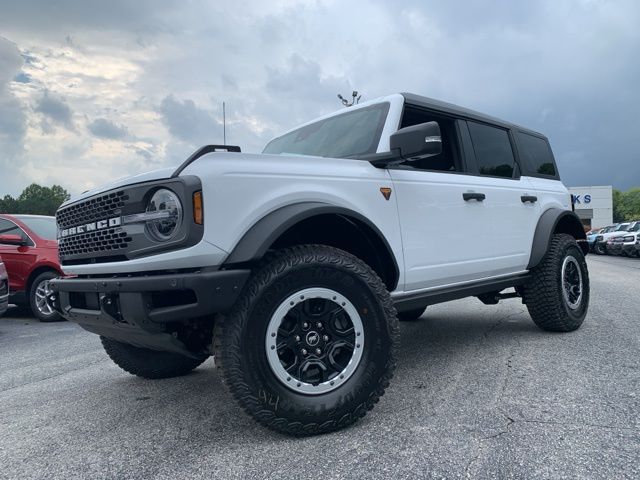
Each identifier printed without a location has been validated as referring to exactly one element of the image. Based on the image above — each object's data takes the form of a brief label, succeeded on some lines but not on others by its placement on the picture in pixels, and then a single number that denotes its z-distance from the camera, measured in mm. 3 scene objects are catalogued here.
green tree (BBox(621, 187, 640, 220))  93238
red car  7406
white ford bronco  2289
